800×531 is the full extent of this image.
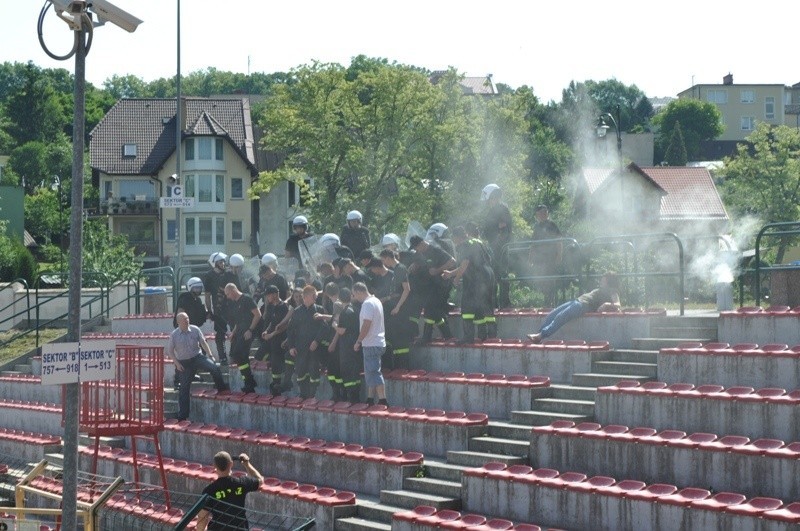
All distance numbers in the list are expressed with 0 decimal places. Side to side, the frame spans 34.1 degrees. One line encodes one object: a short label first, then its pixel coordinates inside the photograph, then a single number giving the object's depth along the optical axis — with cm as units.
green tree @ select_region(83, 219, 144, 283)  4580
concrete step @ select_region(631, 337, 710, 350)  1448
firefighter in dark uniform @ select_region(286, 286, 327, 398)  1633
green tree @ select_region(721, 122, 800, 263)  6556
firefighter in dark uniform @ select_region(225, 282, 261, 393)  1800
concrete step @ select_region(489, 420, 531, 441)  1334
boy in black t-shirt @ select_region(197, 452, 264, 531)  1150
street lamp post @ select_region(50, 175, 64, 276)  10379
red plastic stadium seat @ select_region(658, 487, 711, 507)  1027
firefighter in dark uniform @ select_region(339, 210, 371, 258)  1873
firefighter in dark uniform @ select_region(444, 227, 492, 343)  1575
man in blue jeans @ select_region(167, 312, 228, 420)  1775
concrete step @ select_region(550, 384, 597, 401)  1377
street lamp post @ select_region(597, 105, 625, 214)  3558
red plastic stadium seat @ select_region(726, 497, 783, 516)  977
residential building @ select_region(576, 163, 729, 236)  7669
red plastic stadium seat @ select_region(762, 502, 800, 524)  951
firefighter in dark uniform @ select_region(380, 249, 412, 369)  1602
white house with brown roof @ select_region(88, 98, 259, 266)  7731
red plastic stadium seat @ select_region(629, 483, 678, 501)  1059
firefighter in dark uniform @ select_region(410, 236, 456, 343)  1609
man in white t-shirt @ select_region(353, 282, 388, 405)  1503
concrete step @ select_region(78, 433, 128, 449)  1855
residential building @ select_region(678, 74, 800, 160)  14150
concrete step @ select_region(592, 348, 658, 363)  1437
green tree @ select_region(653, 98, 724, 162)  13012
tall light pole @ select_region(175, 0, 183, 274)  2878
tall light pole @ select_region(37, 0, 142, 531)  1083
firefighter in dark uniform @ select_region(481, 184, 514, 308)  1767
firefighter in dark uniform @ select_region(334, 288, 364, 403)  1559
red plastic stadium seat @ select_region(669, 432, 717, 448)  1118
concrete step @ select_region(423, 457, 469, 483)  1297
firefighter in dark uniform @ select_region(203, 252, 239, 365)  1969
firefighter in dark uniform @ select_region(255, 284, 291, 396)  1736
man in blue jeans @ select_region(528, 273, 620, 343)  1548
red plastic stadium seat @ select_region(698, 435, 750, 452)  1089
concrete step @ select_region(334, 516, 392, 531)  1242
